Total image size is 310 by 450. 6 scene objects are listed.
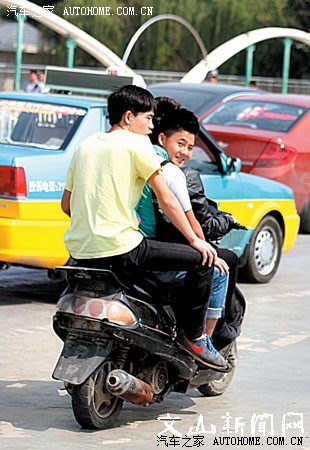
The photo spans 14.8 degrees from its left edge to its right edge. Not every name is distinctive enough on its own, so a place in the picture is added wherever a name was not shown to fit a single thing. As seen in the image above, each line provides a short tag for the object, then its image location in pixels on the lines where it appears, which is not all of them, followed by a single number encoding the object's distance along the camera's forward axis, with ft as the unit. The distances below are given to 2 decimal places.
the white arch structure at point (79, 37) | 101.17
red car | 46.83
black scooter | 19.72
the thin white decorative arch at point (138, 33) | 81.79
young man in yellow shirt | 19.99
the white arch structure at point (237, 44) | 111.04
